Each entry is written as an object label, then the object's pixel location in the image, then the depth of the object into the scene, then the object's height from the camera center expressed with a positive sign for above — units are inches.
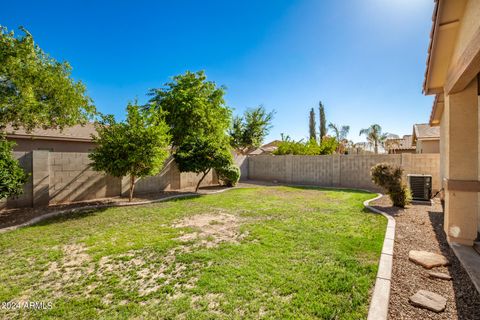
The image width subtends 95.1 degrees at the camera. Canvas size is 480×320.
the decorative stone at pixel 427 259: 134.1 -63.2
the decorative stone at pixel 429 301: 96.3 -64.3
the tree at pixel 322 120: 1679.4 +315.5
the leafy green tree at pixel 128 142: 309.3 +26.3
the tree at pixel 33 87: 274.8 +101.8
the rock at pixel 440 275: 119.6 -63.9
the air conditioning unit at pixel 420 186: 322.7 -39.2
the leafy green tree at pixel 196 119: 445.4 +103.0
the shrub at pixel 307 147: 676.7 +41.5
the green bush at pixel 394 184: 290.7 -31.6
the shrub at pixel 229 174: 529.7 -33.4
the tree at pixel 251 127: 1010.7 +155.5
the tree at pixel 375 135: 1331.2 +153.9
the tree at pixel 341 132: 1001.5 +186.7
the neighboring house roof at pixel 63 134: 508.0 +67.9
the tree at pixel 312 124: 1739.7 +293.2
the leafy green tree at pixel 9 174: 224.8 -13.9
